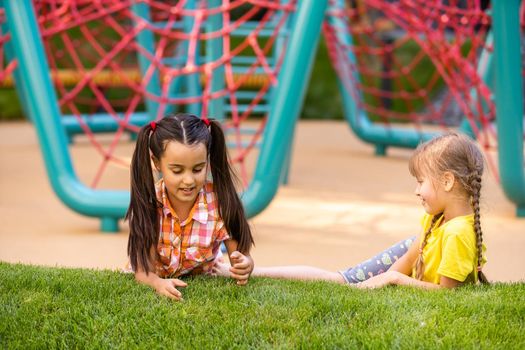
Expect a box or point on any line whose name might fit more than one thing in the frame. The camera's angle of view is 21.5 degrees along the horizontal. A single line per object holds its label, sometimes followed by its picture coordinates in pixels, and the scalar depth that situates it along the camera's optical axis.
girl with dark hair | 4.87
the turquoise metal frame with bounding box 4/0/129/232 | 7.61
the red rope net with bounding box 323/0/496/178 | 10.24
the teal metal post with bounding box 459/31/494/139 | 11.62
